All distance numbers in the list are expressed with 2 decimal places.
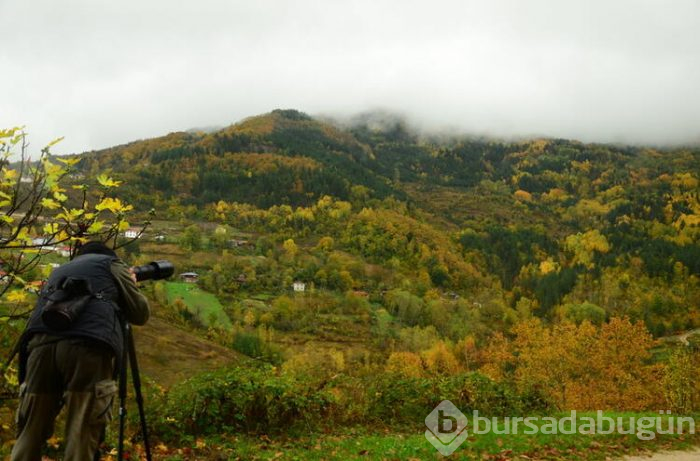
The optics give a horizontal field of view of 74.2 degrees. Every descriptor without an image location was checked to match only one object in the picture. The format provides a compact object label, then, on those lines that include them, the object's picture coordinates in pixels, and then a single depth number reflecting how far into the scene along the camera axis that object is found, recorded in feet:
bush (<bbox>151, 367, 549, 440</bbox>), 27.27
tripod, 12.84
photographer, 11.55
